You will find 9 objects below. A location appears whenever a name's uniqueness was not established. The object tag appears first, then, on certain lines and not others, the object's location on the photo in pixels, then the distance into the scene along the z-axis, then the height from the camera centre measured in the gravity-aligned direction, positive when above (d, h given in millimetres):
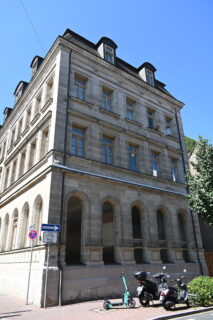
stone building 11109 +4143
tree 12898 +3536
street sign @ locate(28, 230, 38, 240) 10420 +821
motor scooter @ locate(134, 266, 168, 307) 8641 -1306
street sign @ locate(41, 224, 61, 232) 9565 +1020
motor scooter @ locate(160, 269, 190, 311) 8047 -1528
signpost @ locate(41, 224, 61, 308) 9578 +790
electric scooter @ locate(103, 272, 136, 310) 8203 -1722
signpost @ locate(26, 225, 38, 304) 10420 +821
